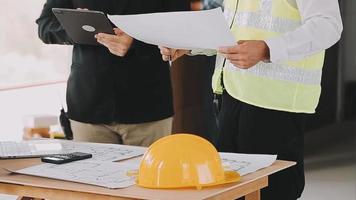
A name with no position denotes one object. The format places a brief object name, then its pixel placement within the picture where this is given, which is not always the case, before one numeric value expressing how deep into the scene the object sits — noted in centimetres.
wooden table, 267
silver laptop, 321
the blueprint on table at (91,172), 279
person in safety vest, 299
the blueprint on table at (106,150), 315
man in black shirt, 381
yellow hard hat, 271
